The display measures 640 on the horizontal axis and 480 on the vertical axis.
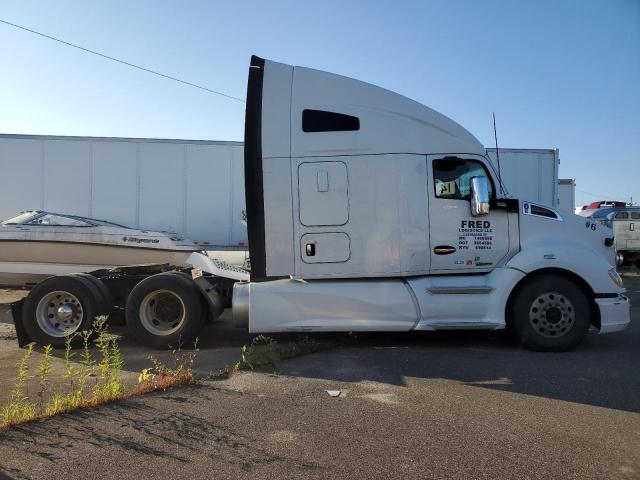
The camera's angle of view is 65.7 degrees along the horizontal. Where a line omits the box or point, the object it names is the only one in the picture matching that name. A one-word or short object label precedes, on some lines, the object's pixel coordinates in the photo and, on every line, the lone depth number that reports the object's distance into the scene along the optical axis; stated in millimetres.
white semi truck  5953
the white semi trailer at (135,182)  12141
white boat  8156
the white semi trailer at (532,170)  14586
